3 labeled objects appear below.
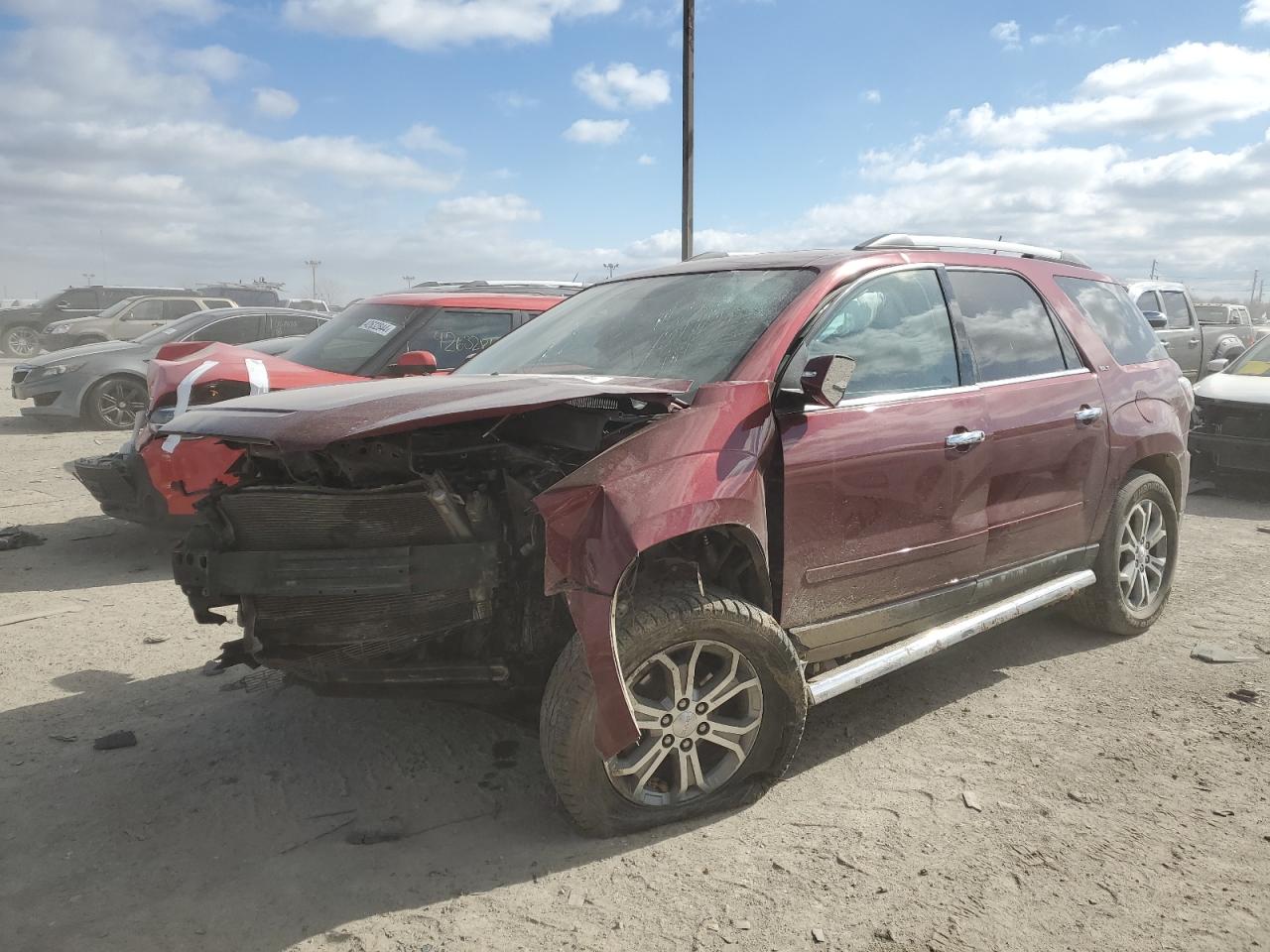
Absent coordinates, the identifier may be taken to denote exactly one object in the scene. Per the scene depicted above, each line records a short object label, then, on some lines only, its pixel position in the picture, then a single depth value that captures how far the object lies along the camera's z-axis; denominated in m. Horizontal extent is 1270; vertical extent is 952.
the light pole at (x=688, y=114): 14.31
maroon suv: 2.71
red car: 5.43
